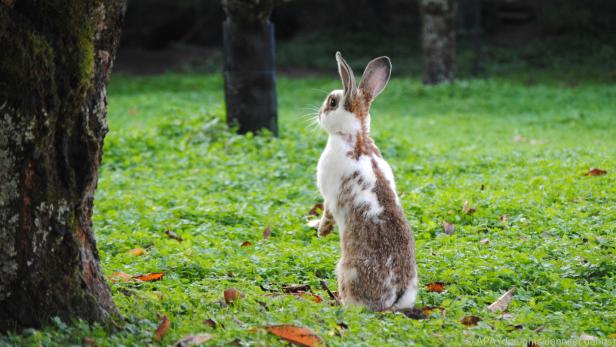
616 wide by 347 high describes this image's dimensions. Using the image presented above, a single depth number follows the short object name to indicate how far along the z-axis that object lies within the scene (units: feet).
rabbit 33.73
